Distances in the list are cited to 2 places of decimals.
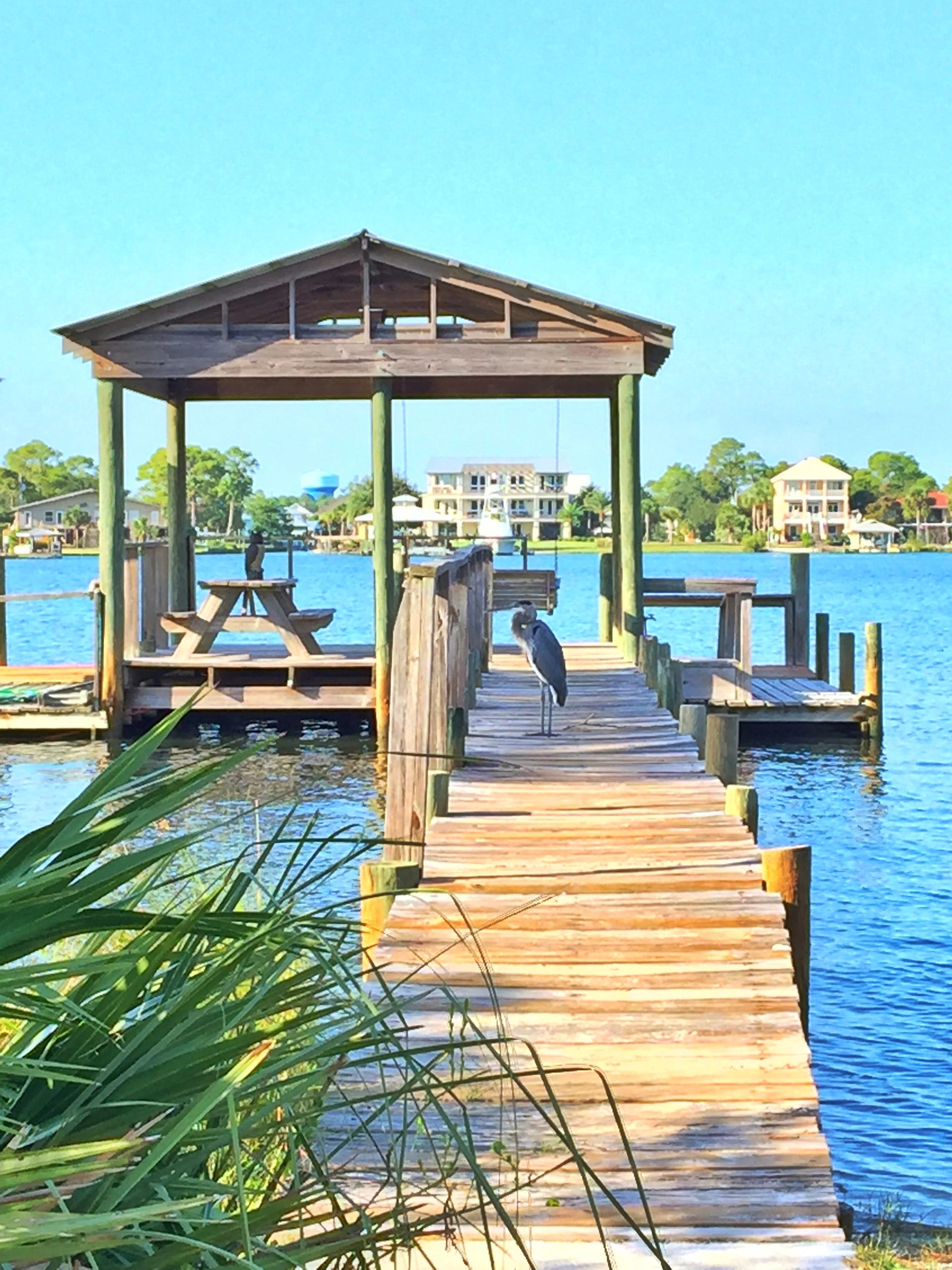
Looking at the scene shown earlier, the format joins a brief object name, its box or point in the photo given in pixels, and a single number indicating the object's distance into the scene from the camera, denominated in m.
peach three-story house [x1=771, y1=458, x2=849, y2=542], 176.12
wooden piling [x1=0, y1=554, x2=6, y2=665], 22.73
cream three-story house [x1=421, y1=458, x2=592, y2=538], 143.88
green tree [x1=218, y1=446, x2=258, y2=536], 191.25
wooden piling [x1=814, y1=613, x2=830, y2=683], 22.70
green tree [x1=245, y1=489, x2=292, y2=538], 122.96
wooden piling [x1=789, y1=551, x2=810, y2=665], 21.36
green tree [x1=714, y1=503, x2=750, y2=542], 190.50
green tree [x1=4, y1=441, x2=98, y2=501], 177.00
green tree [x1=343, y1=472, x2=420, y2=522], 156.40
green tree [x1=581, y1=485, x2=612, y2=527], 153.62
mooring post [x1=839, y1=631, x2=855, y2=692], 21.12
